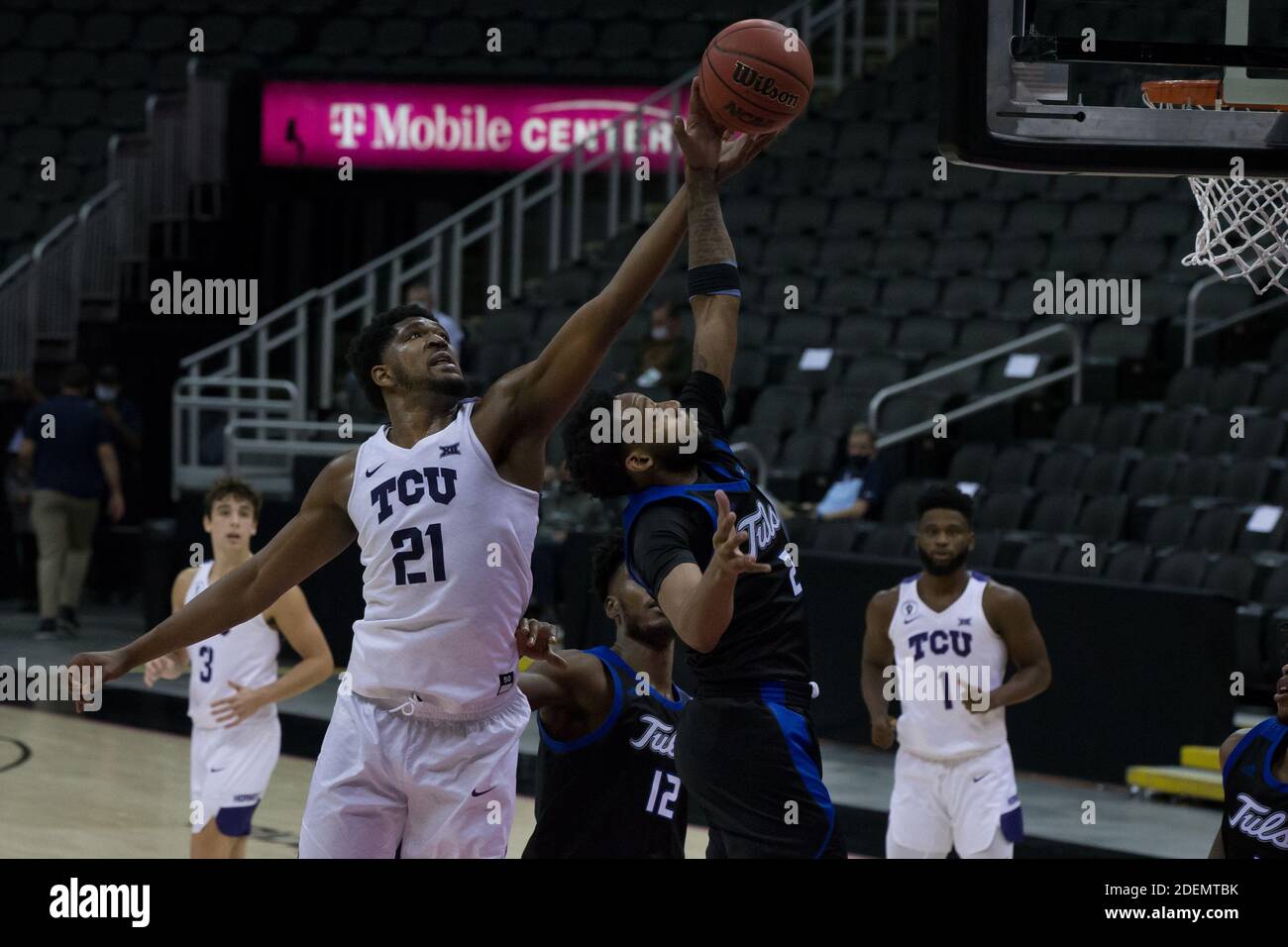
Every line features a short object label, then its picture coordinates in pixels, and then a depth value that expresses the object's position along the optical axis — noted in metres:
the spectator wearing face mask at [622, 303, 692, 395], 11.75
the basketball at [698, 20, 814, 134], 4.21
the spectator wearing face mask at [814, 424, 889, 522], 10.77
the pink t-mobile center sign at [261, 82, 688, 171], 15.11
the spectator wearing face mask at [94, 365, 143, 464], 14.10
